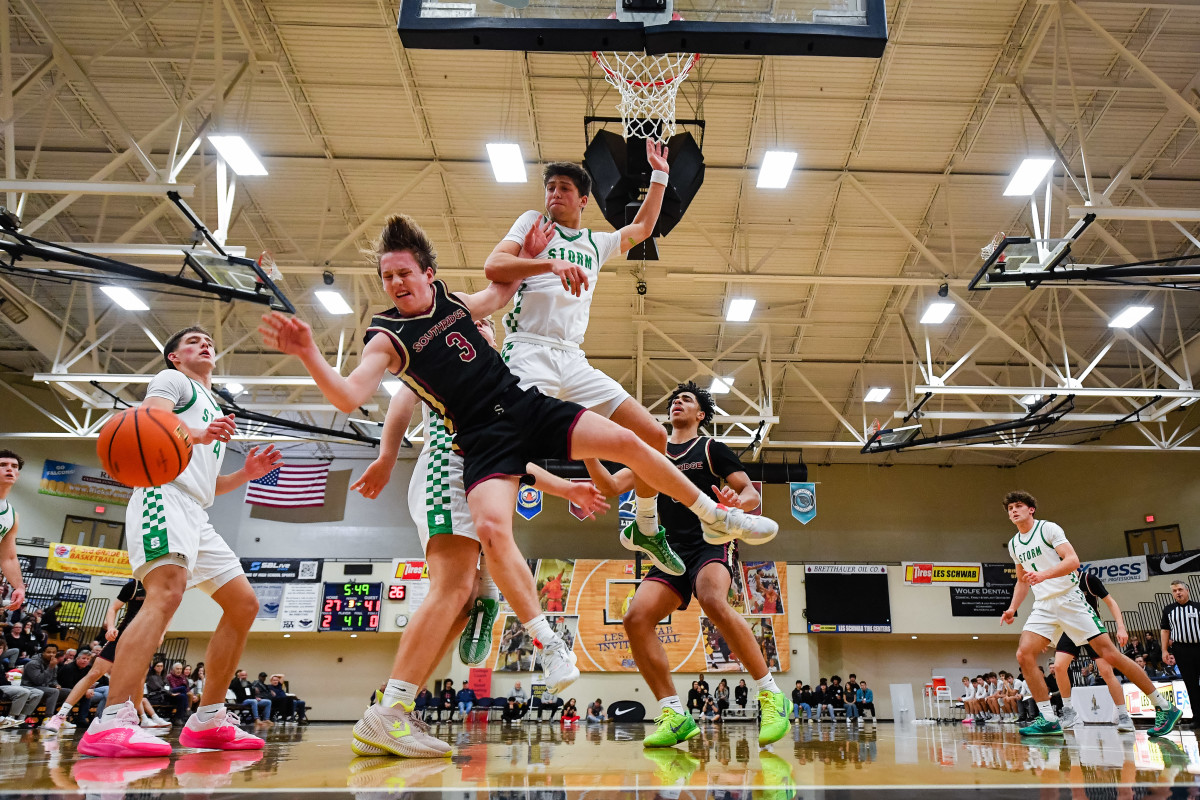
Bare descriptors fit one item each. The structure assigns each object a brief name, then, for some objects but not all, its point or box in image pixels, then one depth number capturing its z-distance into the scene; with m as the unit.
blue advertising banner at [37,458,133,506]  19.94
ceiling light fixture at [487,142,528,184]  10.57
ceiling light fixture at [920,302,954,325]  14.20
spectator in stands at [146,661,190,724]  11.00
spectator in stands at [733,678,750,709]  19.84
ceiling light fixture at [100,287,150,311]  14.11
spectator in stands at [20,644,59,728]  9.88
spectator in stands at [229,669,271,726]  13.80
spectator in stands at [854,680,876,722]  20.48
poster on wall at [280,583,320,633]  21.34
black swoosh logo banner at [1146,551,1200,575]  17.72
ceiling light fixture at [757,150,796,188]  10.66
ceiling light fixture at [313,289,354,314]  13.28
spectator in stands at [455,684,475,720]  19.23
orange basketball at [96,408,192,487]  3.13
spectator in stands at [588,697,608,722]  19.25
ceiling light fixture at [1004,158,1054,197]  10.47
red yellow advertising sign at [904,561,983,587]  22.08
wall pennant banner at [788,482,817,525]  20.00
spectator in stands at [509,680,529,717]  19.14
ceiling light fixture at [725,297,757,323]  14.66
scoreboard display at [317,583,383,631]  21.45
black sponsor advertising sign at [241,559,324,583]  21.69
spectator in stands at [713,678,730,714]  19.22
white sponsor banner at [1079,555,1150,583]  19.38
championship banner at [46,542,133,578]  18.94
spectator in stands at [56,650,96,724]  10.66
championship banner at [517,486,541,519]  18.75
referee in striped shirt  9.18
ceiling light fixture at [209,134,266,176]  10.09
